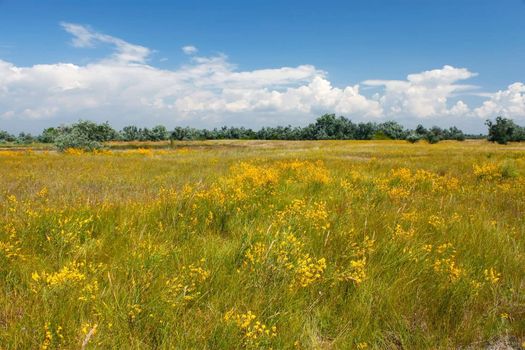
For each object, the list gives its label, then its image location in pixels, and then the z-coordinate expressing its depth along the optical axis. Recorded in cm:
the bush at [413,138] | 7506
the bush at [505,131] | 7794
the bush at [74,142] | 3716
